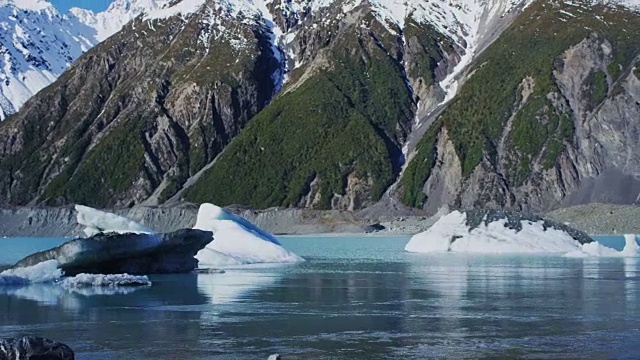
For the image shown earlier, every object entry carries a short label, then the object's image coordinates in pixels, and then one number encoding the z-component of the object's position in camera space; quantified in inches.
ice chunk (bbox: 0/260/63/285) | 1787.6
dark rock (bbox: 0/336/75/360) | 860.0
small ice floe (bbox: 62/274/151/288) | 1724.9
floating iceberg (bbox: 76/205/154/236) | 2052.2
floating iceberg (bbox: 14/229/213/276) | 1802.4
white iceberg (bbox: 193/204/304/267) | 2476.6
